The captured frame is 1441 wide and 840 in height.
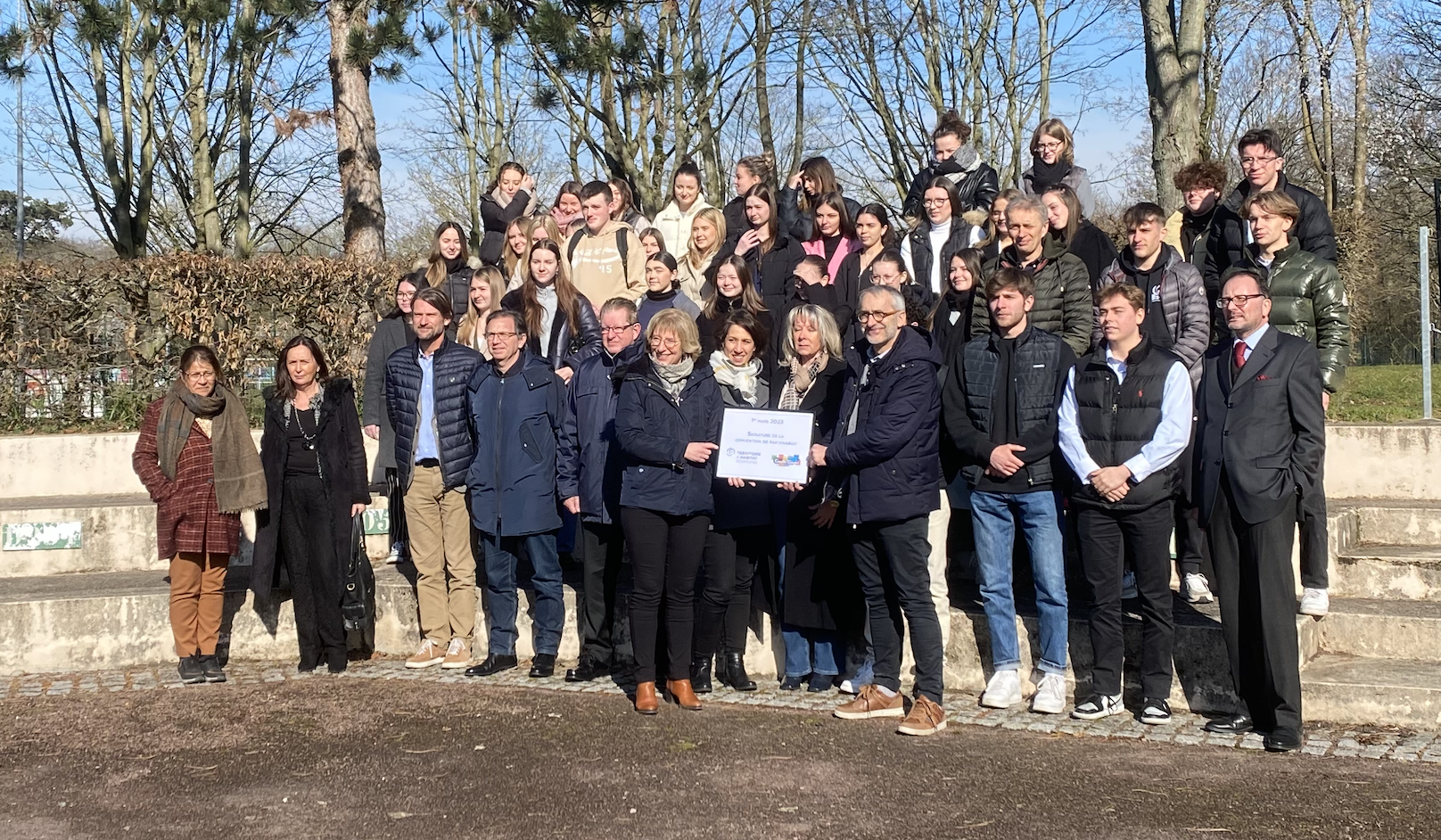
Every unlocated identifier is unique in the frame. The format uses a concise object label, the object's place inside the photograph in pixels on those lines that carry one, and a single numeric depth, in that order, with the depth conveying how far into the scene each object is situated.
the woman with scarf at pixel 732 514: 6.92
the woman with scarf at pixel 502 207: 10.02
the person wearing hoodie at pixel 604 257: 9.05
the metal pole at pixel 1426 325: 9.77
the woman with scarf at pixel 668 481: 6.69
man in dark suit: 5.93
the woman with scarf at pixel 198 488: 7.73
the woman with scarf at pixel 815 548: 6.87
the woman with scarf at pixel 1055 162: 8.34
